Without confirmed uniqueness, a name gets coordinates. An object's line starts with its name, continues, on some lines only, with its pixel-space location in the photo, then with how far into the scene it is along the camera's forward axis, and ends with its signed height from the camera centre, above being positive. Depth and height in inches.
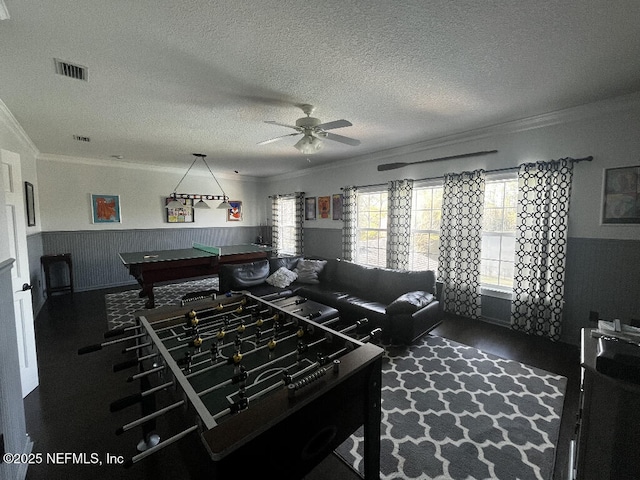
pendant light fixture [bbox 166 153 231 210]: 208.4 +22.7
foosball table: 35.4 -28.7
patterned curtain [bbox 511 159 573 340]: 123.6 -12.9
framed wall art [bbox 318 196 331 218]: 238.7 +10.8
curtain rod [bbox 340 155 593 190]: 117.7 +25.2
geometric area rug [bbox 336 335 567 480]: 64.7 -57.0
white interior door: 88.8 -21.8
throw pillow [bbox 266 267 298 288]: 168.7 -36.3
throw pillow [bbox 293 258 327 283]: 176.9 -33.1
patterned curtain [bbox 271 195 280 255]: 292.4 +0.8
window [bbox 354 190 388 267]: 203.9 -6.8
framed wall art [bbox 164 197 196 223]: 253.9 +6.2
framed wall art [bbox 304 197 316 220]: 252.4 +10.4
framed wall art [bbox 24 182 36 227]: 158.7 +9.7
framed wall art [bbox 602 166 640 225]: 107.7 +9.1
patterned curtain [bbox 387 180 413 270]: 179.3 -3.3
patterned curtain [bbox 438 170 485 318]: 149.7 -12.6
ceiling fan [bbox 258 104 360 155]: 109.8 +35.3
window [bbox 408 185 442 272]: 172.6 -5.0
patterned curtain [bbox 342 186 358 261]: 215.3 -0.7
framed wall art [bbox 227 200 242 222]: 293.9 +8.0
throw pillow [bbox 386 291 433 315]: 117.8 -37.0
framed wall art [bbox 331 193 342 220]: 228.3 +11.9
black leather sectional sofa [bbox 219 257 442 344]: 120.3 -38.7
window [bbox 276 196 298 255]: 283.0 -7.1
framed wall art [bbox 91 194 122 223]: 218.4 +8.7
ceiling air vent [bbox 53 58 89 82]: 82.3 +46.1
